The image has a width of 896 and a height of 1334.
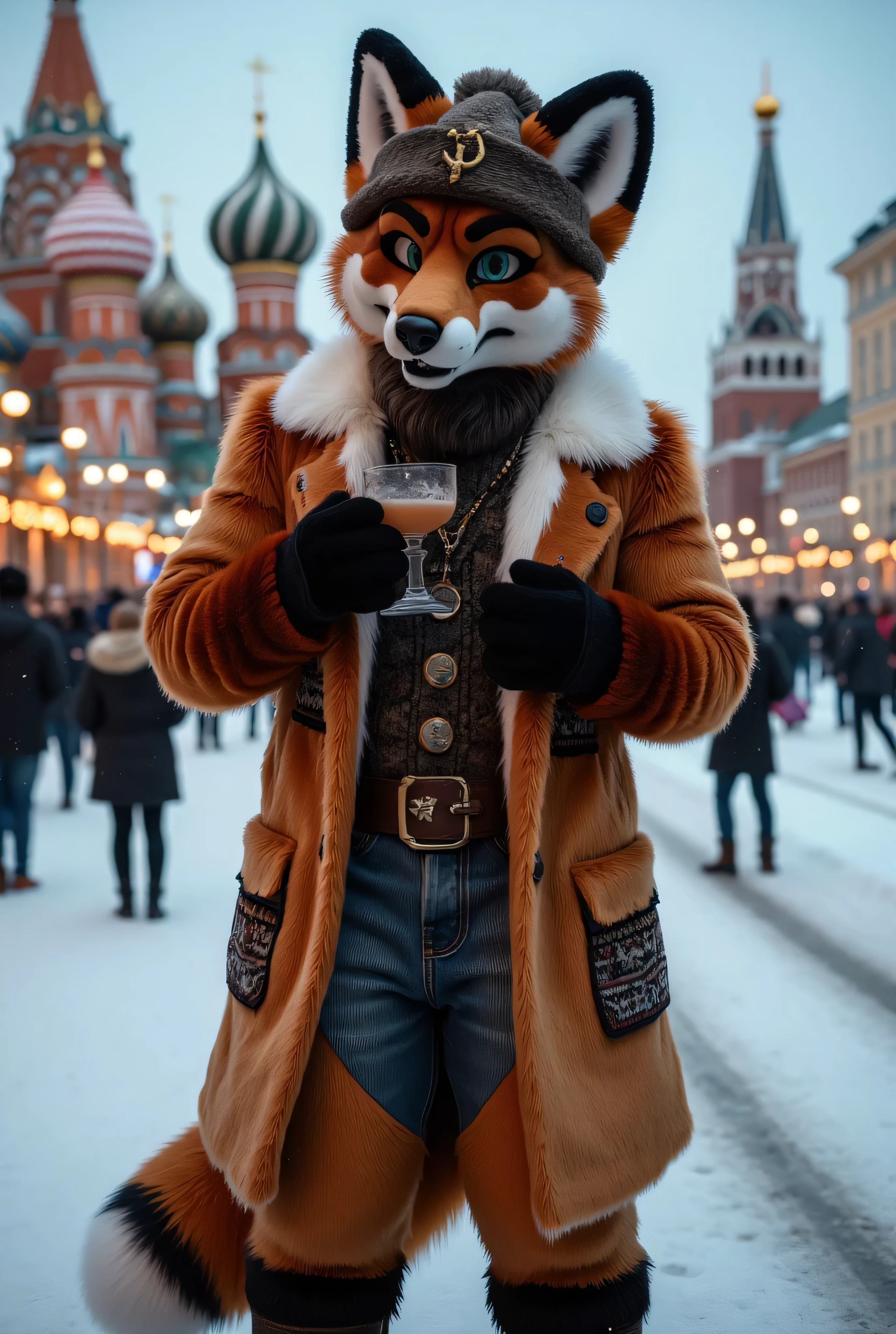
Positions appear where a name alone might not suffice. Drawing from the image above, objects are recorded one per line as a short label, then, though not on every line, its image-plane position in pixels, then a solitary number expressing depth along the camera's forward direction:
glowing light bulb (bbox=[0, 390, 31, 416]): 14.83
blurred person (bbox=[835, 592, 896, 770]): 10.95
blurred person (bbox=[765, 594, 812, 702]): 13.67
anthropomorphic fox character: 1.79
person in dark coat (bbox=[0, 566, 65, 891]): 7.04
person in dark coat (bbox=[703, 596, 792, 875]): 7.11
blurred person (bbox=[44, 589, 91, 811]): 9.59
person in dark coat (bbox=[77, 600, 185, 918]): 6.40
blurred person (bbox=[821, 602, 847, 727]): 14.68
